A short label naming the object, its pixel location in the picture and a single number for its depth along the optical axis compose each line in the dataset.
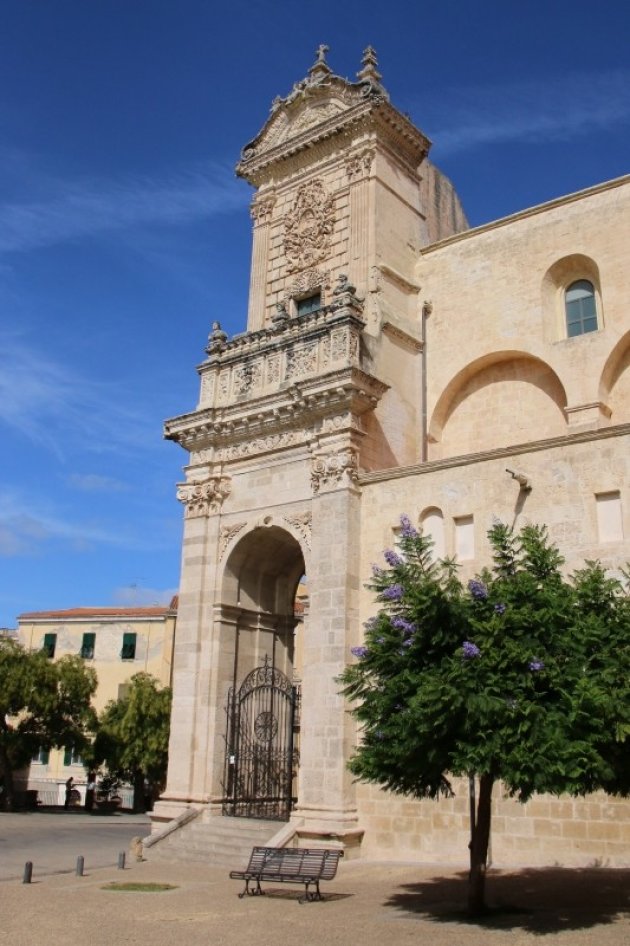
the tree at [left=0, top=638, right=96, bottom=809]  30.16
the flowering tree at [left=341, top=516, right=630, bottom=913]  9.48
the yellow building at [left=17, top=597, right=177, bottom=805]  41.28
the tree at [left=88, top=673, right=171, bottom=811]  31.69
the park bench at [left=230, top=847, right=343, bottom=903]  12.31
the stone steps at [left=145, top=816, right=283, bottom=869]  16.28
